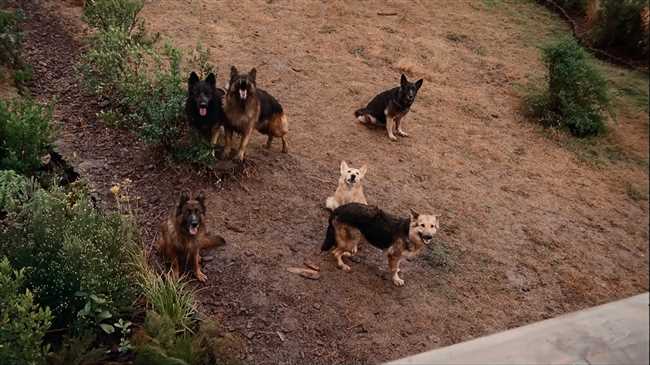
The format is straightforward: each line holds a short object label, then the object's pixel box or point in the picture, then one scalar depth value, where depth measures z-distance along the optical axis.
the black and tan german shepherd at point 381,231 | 5.06
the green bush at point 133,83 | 6.08
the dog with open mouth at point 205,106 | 5.73
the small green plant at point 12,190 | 4.26
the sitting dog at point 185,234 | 4.53
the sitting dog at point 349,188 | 5.78
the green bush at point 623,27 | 9.45
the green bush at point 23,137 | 5.09
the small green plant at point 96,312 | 3.78
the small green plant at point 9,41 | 7.17
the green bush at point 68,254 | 3.88
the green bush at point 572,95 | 8.31
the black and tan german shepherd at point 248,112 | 6.02
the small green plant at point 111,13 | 7.51
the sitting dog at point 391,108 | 7.62
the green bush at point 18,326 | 3.19
